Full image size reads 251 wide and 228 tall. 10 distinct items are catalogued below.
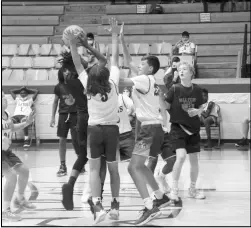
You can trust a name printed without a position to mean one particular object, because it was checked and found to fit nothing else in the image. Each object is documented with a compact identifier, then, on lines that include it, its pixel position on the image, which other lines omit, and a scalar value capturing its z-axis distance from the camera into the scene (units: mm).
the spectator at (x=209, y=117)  17099
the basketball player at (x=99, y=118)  7322
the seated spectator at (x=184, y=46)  19757
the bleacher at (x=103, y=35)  20236
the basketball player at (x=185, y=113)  9074
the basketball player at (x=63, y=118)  11572
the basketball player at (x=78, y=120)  7674
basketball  7344
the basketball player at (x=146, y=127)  7701
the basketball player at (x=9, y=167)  7528
